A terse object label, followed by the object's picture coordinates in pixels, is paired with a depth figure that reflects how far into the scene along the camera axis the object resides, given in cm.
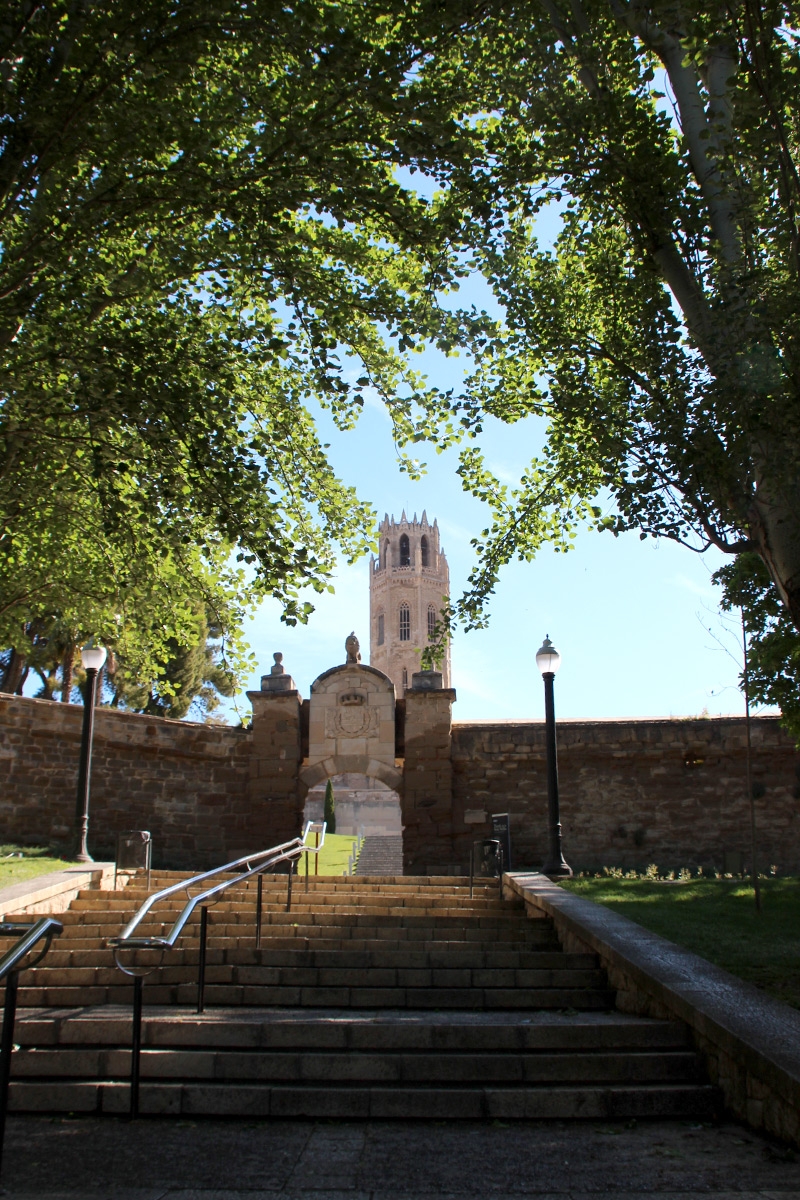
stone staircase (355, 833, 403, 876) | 2042
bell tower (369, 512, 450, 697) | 8762
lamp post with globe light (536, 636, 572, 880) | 1146
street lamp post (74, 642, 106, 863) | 1169
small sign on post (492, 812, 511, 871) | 1240
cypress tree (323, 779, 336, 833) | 3359
